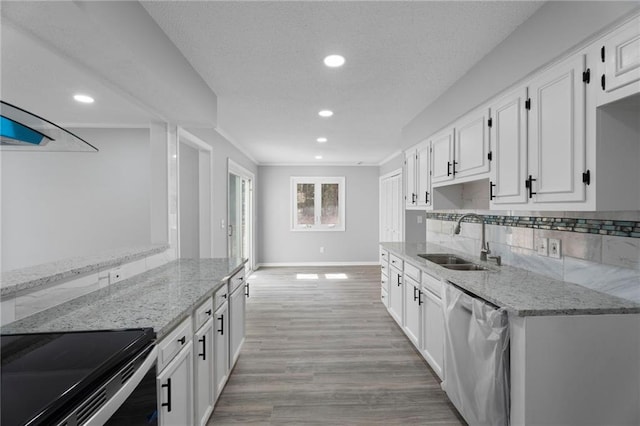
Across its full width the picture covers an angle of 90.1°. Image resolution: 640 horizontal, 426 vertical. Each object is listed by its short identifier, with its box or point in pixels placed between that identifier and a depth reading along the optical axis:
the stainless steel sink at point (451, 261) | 2.83
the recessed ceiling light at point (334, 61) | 2.33
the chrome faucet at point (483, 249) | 2.78
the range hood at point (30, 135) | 1.25
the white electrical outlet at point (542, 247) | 2.15
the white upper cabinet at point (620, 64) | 1.29
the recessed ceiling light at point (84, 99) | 2.94
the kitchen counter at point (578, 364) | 1.49
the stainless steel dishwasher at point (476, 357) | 1.59
